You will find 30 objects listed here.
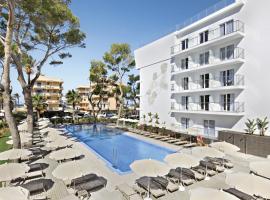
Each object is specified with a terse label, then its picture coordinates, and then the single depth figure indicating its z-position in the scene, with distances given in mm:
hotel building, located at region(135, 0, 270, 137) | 18438
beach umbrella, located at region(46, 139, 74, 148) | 16172
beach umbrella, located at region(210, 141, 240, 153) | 13742
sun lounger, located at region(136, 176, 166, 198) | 9561
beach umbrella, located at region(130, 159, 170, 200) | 9320
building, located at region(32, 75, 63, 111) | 72938
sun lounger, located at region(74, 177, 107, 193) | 9935
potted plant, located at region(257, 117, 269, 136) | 17156
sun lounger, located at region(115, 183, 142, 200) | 9281
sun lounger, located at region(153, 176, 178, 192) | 10123
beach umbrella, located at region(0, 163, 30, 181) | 9094
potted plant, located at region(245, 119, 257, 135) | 18000
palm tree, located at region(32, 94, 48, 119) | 43719
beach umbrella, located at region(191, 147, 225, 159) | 12469
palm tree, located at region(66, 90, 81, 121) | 45012
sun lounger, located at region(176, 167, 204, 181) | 11531
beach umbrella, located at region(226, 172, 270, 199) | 7112
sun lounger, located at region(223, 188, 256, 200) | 9022
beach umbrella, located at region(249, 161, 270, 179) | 9222
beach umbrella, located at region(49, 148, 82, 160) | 12705
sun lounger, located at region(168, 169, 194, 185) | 11005
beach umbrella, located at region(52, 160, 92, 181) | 9242
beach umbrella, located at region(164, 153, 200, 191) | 10672
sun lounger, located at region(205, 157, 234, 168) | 13725
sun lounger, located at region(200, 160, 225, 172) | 12919
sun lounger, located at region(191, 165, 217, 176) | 12397
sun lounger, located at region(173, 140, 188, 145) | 21391
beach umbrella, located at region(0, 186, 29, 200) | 6684
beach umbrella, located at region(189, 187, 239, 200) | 6215
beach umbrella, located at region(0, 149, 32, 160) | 12148
